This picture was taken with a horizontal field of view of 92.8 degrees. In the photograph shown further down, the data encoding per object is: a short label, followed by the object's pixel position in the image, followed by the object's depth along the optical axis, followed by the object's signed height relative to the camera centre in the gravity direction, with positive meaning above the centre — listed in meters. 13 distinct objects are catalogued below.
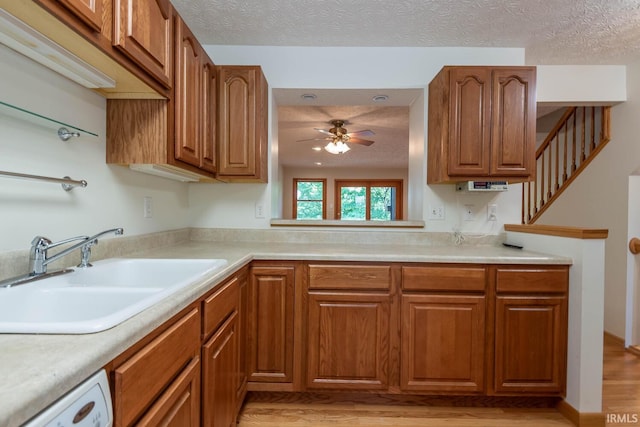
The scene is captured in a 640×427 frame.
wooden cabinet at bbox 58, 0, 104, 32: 0.84 +0.57
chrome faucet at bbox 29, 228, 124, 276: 1.02 -0.17
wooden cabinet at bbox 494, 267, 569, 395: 1.72 -0.66
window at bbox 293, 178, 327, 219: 7.93 +0.33
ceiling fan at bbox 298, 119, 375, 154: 4.02 +0.99
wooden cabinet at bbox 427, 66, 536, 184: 1.96 +0.59
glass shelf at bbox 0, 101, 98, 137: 0.94 +0.30
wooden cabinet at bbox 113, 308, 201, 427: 0.65 -0.44
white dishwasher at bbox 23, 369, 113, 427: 0.45 -0.33
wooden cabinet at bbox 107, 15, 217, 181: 1.42 +0.39
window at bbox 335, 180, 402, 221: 7.95 +0.30
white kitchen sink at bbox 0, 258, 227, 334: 0.64 -0.27
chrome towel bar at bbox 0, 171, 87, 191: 0.94 +0.09
